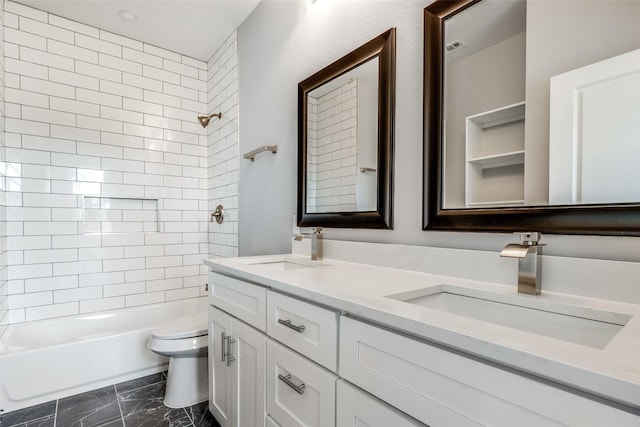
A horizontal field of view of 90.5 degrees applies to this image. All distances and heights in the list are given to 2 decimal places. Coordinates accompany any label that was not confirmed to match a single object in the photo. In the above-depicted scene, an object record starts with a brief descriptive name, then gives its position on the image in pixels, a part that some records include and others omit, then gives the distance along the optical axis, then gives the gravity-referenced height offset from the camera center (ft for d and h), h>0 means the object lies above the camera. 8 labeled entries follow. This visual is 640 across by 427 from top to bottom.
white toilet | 5.94 -2.97
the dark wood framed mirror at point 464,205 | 2.56 +0.03
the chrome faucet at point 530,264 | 2.70 -0.49
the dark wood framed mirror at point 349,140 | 4.33 +1.07
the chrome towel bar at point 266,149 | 6.56 +1.22
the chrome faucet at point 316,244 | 5.17 -0.60
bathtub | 5.98 -3.09
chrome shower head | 9.02 +2.59
